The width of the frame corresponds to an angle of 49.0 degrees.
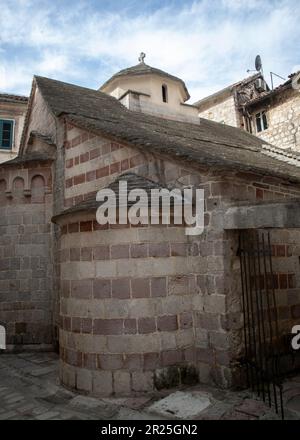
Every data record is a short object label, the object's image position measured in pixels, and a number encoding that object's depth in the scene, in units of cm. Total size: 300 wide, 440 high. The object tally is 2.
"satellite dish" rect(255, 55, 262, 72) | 1898
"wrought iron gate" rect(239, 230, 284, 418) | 434
